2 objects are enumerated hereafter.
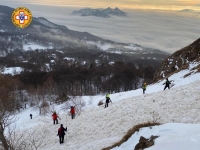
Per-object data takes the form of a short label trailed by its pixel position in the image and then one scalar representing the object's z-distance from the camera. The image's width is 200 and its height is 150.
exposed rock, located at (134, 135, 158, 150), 10.49
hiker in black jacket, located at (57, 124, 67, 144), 19.52
